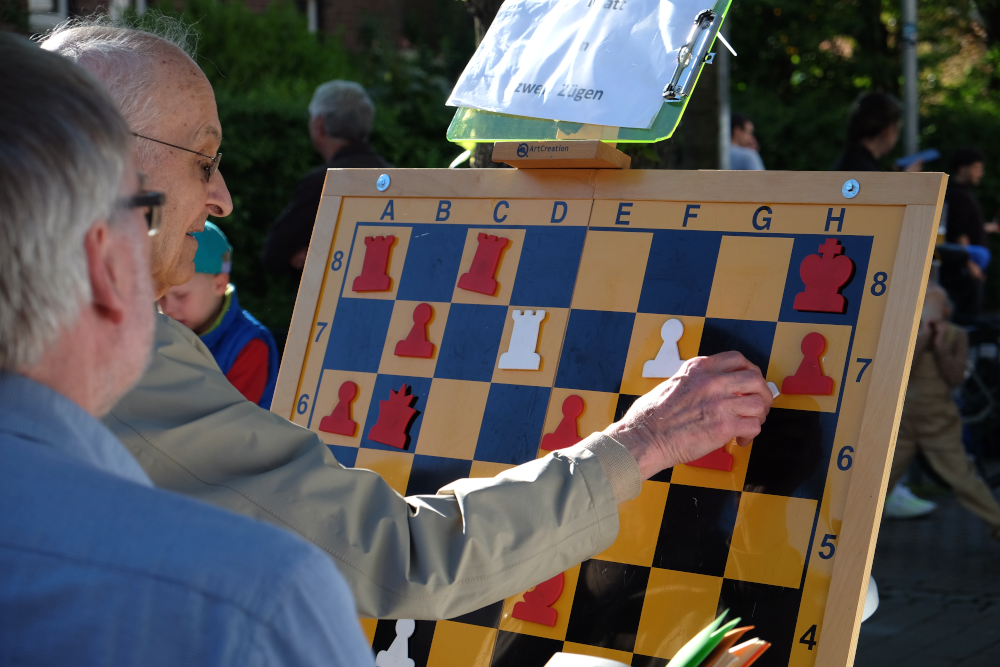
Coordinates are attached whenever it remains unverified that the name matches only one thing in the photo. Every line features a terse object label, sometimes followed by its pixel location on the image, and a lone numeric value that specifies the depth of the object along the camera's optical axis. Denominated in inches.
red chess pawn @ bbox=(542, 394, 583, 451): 127.6
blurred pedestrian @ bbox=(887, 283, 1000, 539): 207.4
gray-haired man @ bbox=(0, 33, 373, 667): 79.7
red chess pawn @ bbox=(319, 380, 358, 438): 132.4
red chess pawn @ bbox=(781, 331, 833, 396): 124.1
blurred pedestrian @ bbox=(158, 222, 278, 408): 153.1
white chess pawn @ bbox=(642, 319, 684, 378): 126.5
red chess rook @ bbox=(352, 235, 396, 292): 133.9
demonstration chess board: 123.3
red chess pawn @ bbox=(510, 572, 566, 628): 126.4
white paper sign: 128.8
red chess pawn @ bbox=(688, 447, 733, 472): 125.0
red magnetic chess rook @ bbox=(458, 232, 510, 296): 131.3
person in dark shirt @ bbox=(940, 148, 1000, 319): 278.3
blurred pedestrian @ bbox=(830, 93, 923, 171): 196.0
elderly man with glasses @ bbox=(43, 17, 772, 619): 120.0
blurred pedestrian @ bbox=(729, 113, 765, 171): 252.5
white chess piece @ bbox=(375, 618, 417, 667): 128.2
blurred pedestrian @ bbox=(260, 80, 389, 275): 183.5
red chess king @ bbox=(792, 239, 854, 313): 124.9
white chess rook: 129.5
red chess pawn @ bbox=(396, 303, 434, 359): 131.8
